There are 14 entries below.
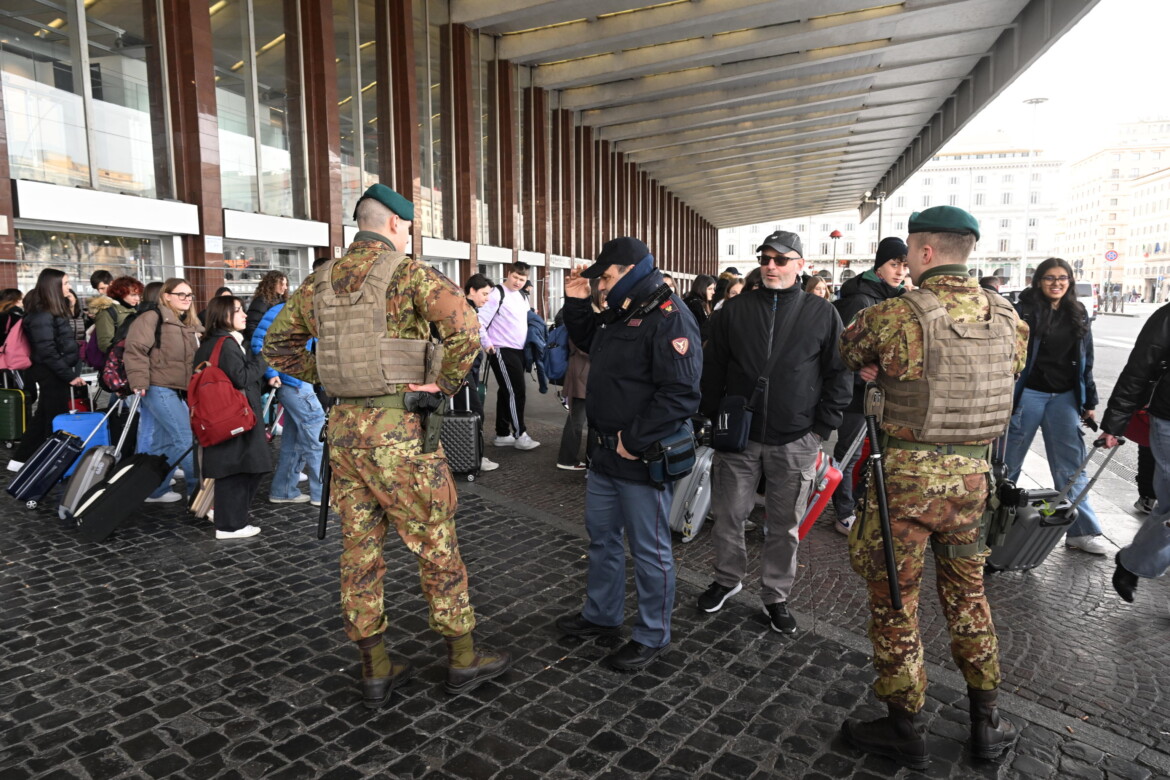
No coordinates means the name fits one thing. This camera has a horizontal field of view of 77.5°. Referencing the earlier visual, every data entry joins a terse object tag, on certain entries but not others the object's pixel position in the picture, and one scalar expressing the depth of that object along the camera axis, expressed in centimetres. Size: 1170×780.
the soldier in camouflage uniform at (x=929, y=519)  264
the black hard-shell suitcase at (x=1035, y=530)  370
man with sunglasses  370
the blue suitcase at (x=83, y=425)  584
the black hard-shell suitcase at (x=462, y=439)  632
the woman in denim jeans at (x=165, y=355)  538
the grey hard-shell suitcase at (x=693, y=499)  493
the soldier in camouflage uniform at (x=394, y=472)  295
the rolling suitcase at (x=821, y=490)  406
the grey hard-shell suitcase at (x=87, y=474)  526
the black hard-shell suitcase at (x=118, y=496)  489
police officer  323
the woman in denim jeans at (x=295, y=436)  561
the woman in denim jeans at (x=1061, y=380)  484
